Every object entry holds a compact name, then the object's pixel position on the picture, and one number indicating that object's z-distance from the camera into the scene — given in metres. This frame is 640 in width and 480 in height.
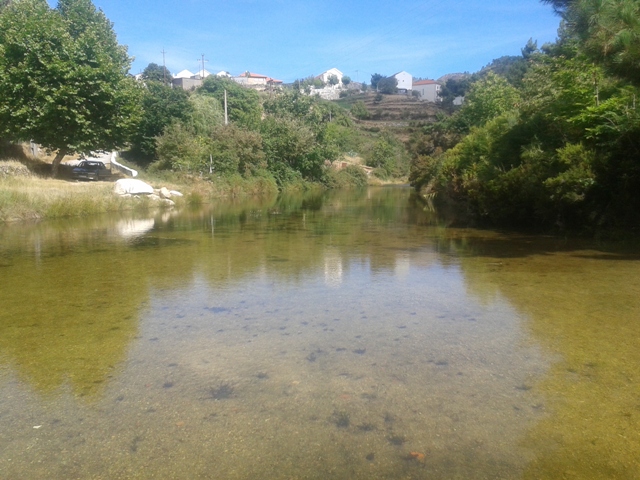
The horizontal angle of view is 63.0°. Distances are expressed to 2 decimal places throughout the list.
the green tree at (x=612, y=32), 8.52
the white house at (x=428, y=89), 146.29
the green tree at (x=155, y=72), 81.96
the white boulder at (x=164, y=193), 29.30
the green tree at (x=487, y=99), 33.44
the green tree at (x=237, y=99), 59.62
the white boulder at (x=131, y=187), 26.91
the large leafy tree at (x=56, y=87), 28.00
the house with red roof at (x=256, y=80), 140.12
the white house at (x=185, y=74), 129.36
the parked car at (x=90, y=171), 33.91
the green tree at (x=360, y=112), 106.75
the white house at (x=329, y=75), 187.93
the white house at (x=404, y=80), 168.00
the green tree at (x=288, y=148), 49.66
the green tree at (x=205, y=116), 43.16
